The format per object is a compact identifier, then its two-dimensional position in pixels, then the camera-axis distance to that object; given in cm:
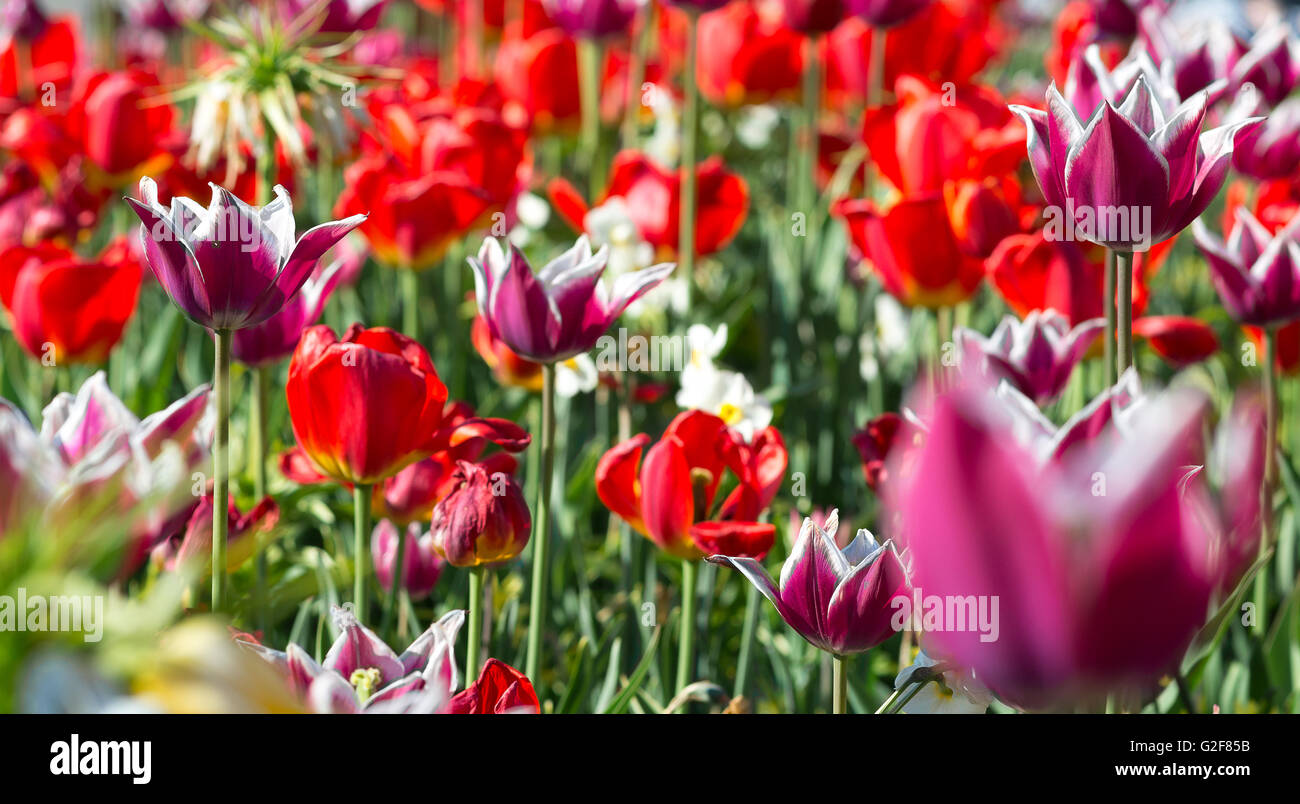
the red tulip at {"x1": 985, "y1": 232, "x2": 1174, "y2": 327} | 167
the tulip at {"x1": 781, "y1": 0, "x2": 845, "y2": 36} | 203
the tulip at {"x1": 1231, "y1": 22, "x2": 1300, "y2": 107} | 181
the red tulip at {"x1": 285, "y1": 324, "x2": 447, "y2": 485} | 147
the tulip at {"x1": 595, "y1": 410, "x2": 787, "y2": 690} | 152
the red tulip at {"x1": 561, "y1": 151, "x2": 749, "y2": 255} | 191
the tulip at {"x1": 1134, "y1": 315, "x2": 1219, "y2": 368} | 170
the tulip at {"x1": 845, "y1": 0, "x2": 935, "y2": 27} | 199
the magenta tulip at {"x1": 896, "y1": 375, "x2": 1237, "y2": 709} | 93
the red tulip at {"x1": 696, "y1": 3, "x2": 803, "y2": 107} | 254
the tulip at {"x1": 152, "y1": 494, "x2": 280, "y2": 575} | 149
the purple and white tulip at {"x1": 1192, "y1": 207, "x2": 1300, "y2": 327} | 161
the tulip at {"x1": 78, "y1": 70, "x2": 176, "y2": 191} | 193
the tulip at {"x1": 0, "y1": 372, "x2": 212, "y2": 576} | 130
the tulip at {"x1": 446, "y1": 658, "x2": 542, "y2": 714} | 139
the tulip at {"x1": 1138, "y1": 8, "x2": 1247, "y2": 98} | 179
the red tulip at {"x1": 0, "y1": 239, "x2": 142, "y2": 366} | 170
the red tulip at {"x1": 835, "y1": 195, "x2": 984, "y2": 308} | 174
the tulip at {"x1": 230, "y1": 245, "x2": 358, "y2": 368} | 157
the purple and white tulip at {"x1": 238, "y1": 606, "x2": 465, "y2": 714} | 133
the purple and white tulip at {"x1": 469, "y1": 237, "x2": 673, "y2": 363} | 151
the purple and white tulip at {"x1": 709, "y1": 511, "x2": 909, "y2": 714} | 141
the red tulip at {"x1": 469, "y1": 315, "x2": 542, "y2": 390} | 168
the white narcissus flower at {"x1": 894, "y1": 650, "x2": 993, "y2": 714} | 139
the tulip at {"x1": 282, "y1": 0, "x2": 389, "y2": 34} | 187
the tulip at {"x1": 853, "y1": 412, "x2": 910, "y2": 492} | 158
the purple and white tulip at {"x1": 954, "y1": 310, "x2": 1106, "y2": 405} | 157
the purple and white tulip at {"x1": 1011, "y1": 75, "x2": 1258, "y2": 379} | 144
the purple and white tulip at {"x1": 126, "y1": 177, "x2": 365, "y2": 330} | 142
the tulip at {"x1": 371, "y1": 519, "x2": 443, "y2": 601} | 163
